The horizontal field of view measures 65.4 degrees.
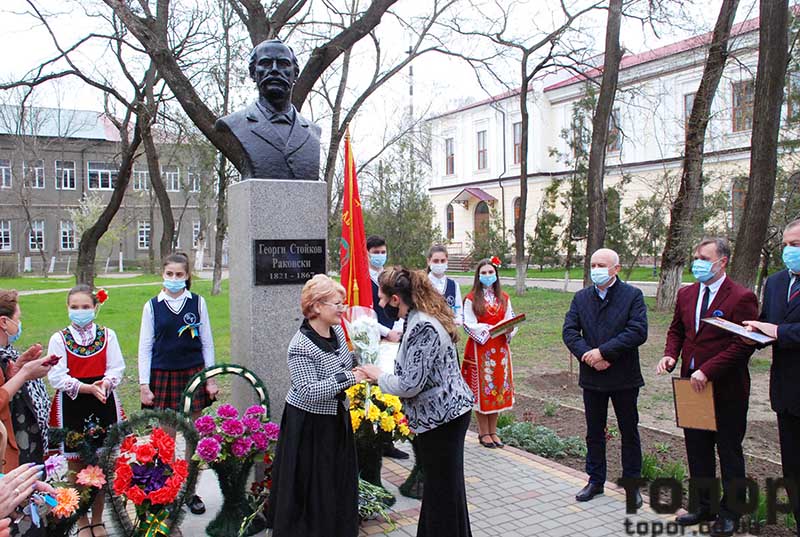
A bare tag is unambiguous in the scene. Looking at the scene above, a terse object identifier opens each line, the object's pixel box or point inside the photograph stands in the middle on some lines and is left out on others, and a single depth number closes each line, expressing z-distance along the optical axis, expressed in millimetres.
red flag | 5715
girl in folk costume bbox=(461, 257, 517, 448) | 6273
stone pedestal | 4785
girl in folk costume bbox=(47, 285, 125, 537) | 4188
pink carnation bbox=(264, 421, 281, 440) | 4250
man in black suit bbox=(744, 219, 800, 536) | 3963
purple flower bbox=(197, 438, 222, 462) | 3967
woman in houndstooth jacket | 3676
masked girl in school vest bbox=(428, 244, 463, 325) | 6371
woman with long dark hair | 3516
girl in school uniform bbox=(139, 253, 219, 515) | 4652
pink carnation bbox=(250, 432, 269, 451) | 4184
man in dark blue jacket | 4867
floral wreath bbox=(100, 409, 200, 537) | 3910
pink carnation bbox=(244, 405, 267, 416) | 4316
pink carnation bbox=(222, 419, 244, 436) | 4129
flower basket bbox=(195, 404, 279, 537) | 4125
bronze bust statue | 4875
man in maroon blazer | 4320
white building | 28953
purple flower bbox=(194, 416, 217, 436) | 4164
